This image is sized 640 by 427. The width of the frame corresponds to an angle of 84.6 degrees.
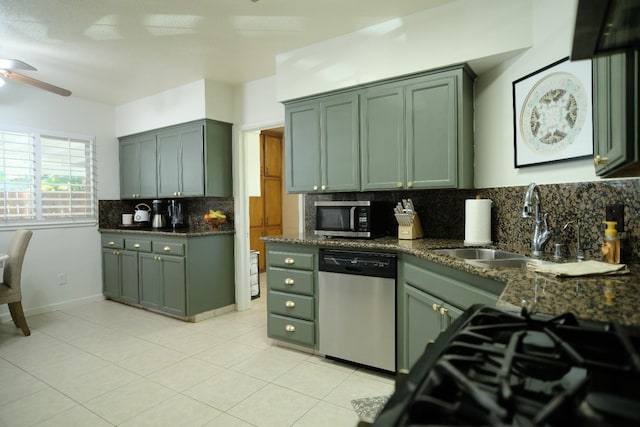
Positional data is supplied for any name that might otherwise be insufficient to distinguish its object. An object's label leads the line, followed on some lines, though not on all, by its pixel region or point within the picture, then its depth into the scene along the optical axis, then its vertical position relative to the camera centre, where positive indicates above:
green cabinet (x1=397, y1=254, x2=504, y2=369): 1.73 -0.53
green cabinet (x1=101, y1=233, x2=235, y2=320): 3.75 -0.71
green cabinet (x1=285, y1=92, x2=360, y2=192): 2.91 +0.55
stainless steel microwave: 2.76 -0.10
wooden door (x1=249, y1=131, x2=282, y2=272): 5.67 +0.17
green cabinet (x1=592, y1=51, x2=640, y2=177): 0.98 +0.29
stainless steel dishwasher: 2.46 -0.73
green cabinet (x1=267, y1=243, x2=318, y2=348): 2.84 -0.72
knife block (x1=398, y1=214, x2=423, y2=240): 2.73 -0.19
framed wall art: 1.90 +0.54
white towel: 1.34 -0.26
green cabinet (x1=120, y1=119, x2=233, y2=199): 3.96 +0.58
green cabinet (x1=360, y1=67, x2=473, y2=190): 2.48 +0.55
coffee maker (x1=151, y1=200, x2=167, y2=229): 4.48 -0.07
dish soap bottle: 1.56 -0.18
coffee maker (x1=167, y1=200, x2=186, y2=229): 4.51 -0.08
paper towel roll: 2.42 -0.11
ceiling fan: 2.46 +1.03
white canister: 4.78 -0.13
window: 3.91 +0.39
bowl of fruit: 4.06 -0.11
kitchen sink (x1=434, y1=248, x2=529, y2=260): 2.17 -0.31
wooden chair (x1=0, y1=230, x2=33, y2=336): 3.27 -0.65
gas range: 0.45 -0.27
